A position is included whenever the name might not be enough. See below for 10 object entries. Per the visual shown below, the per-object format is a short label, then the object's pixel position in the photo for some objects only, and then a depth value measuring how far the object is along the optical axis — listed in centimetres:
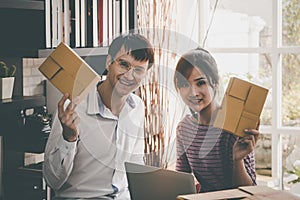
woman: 240
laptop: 200
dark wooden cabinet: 276
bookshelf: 269
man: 257
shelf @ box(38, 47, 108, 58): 288
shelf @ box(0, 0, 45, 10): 232
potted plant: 255
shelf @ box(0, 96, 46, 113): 242
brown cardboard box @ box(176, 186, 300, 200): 180
